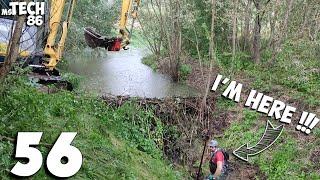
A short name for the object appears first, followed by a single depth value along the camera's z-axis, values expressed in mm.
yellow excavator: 8209
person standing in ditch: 6884
